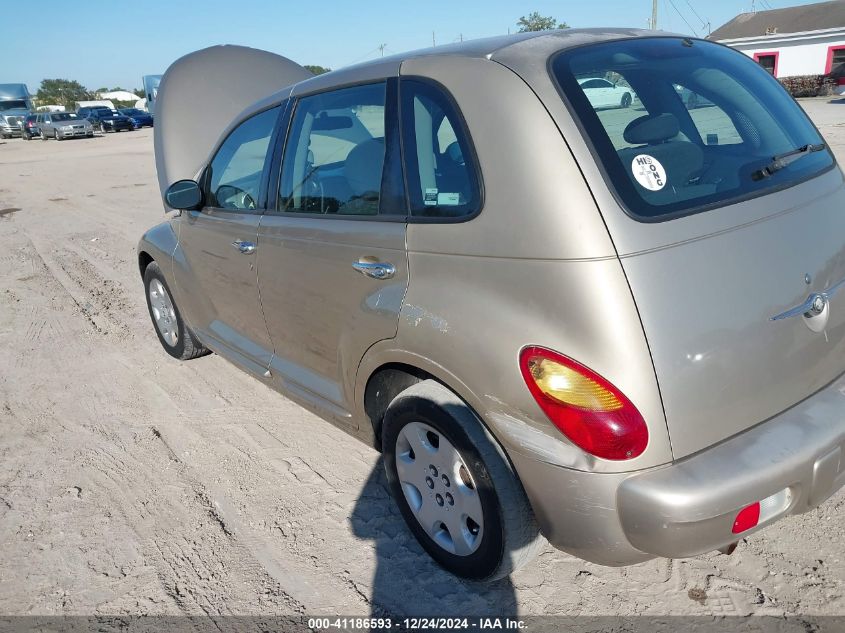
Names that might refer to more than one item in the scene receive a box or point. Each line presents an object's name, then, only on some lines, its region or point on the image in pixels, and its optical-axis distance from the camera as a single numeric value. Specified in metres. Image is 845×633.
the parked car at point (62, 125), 36.72
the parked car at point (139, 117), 43.76
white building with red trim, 36.50
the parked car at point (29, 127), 38.66
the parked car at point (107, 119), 41.44
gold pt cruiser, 1.88
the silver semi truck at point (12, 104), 42.62
